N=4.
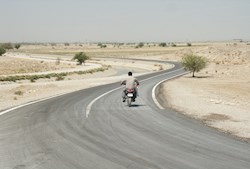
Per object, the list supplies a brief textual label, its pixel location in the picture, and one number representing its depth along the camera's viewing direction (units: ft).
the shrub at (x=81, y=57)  297.49
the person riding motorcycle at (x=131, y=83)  64.39
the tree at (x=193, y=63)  180.14
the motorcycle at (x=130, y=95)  62.95
